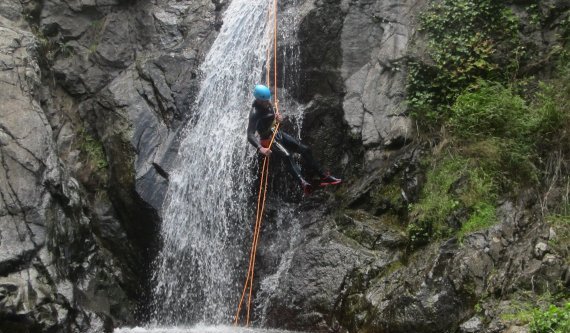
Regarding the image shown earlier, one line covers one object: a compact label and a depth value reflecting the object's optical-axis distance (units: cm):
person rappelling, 858
